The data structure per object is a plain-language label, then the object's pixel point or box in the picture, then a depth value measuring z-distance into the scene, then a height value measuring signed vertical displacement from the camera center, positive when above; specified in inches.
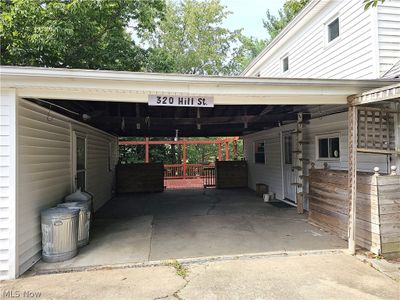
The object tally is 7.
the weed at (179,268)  144.0 -61.2
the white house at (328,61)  211.8 +83.6
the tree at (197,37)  960.9 +415.8
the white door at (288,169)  312.7 -17.4
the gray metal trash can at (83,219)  179.8 -41.5
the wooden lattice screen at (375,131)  173.2 +13.8
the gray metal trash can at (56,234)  159.0 -44.2
